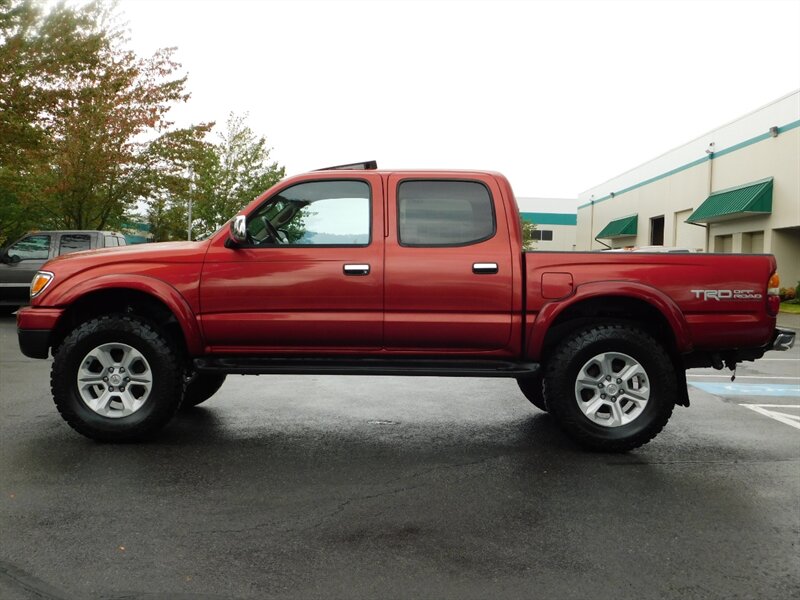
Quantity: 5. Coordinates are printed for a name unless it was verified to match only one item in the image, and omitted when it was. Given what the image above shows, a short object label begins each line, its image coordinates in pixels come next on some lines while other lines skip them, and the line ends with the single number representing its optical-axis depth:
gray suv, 16.48
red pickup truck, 5.76
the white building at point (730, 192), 26.20
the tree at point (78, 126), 17.19
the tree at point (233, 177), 39.66
